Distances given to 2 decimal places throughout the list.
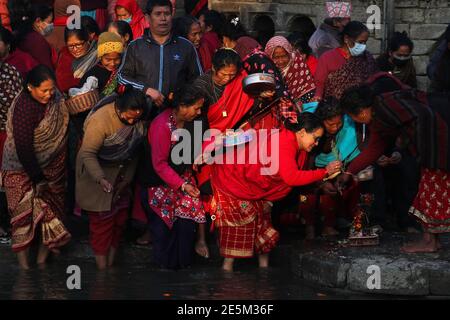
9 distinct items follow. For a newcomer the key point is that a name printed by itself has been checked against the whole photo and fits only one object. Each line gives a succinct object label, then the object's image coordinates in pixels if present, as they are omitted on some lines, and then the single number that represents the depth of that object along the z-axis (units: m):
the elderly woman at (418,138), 10.03
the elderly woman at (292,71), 11.61
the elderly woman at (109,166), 10.60
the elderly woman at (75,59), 11.80
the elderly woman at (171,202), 10.69
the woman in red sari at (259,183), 10.41
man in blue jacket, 11.27
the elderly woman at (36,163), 10.60
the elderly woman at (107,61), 11.43
